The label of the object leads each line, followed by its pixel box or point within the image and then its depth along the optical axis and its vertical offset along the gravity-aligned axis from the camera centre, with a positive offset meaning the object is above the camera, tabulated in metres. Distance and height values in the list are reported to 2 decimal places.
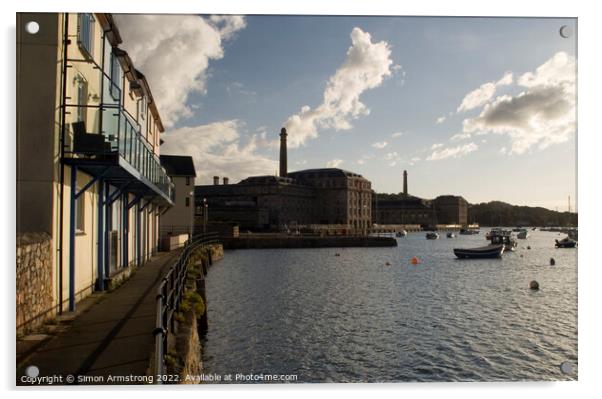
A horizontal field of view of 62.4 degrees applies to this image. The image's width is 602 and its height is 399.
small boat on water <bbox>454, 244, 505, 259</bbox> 63.41 -5.72
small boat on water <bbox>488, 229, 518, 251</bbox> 73.44 -5.27
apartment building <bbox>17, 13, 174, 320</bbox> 10.05 +1.39
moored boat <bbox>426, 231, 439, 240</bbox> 137.38 -7.78
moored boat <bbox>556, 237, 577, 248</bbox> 80.78 -5.86
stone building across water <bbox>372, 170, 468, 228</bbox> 185.79 +9.28
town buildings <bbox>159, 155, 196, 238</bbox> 57.12 +1.97
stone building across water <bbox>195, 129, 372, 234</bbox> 145.75 +3.49
